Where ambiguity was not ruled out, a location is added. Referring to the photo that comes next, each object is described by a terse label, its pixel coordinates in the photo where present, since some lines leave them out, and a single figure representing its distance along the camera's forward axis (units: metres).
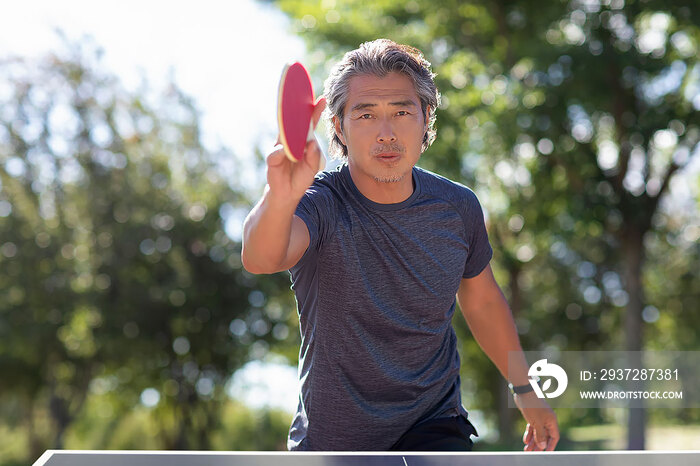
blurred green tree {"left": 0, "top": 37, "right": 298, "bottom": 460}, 15.94
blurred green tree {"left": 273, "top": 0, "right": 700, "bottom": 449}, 12.53
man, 2.74
